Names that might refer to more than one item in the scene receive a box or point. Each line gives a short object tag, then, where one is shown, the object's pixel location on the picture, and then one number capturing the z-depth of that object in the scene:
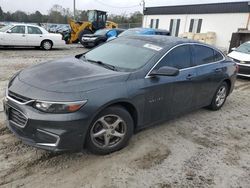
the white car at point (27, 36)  10.30
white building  19.59
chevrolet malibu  2.21
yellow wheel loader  14.91
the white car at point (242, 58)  7.06
